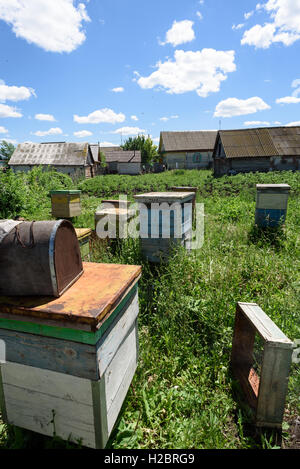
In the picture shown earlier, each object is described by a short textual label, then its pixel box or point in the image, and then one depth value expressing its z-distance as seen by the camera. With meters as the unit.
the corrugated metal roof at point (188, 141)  35.25
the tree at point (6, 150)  55.13
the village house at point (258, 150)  19.31
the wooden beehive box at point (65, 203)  6.68
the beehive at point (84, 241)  3.74
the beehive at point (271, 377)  1.85
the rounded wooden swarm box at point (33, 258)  1.44
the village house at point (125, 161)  35.81
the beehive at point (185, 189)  6.44
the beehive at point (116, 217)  4.47
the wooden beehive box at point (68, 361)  1.35
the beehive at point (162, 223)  3.77
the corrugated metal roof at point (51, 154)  27.45
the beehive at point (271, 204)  5.35
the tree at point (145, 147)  43.25
